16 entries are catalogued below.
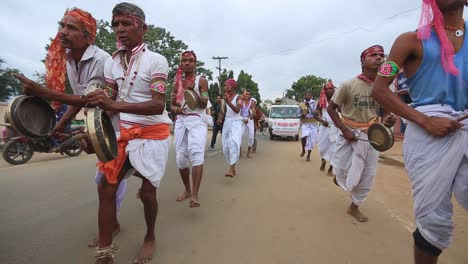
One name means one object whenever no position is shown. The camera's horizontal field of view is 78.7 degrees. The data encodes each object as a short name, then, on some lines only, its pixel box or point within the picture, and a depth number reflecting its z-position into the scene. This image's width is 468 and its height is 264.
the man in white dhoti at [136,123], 2.16
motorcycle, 6.46
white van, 15.62
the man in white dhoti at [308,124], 8.05
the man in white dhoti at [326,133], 6.15
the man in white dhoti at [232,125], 5.41
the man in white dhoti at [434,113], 1.64
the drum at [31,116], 2.04
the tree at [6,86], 18.66
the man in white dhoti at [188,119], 3.88
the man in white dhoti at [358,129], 3.47
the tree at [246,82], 45.81
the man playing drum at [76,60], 2.46
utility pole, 39.67
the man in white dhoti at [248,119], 7.89
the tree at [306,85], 56.79
